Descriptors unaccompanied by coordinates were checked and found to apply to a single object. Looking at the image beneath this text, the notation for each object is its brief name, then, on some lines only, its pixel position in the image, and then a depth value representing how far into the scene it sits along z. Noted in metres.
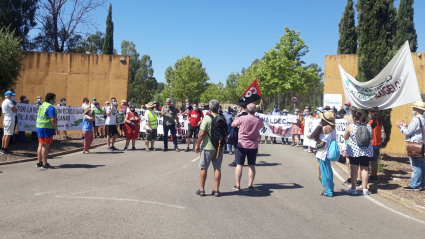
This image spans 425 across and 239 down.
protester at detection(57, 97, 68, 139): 17.84
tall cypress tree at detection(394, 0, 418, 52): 31.25
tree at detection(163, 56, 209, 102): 61.00
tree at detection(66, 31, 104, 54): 57.61
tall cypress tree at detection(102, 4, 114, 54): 44.12
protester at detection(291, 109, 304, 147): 18.44
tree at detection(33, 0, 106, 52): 31.58
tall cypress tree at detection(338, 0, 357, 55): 32.00
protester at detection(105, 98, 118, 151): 14.14
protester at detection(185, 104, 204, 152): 14.45
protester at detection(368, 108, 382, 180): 9.13
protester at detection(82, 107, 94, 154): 12.62
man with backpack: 7.38
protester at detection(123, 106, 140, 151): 14.59
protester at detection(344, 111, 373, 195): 7.96
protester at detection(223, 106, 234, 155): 13.86
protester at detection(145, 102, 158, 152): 14.33
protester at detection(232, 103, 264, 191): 7.93
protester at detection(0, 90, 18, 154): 11.24
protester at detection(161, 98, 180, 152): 14.24
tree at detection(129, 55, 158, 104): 61.69
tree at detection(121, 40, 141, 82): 68.19
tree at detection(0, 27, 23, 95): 12.48
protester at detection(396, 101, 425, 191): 8.15
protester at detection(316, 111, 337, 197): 7.75
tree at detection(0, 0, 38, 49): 32.00
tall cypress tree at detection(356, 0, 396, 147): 13.15
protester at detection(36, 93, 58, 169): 9.68
